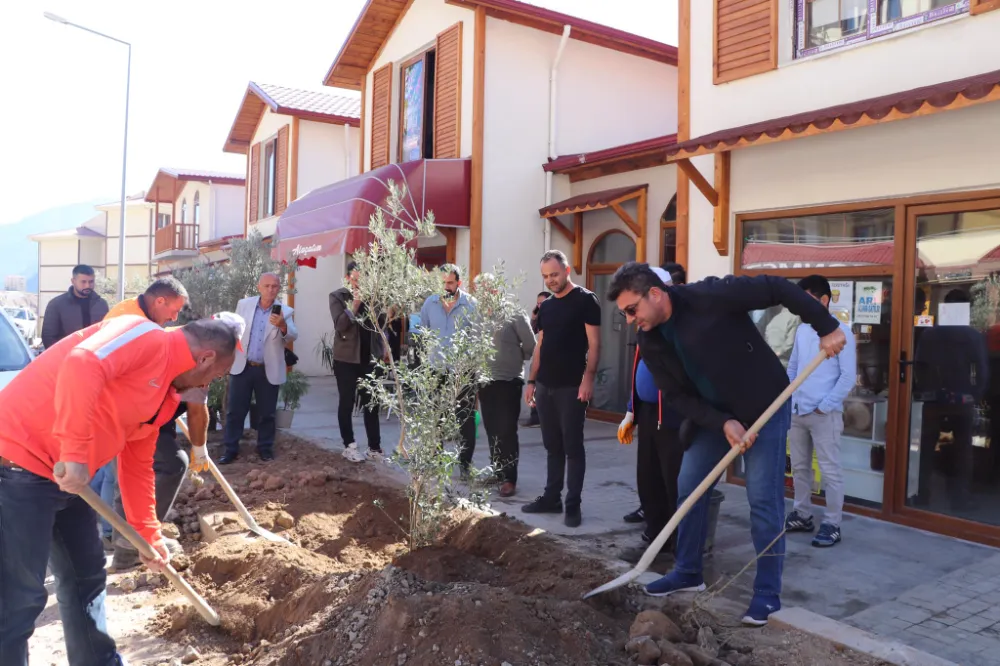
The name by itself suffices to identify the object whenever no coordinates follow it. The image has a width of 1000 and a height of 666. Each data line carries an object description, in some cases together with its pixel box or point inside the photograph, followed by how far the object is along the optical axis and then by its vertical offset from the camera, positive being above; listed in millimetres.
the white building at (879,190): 5375 +1201
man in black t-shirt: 5652 -267
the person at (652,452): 4828 -727
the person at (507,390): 6484 -473
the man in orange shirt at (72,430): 2758 -406
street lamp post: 19600 +2077
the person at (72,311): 7586 +98
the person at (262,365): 7508 -373
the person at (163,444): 4672 -784
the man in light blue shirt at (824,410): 5320 -460
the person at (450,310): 6293 +182
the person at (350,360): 7469 -306
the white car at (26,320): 26750 -19
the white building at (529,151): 10531 +2614
